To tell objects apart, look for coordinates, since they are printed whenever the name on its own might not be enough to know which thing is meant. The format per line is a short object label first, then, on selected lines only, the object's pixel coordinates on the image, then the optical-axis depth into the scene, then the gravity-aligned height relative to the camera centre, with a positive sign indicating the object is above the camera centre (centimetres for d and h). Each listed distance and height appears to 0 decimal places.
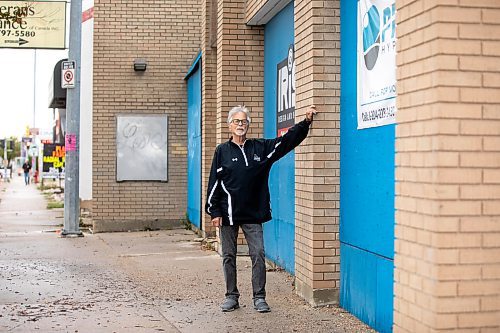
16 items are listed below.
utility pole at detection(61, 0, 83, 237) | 1534 +55
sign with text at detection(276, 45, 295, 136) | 940 +87
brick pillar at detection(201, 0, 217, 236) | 1348 +107
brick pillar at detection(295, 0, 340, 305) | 757 +11
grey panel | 1647 +38
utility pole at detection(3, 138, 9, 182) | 7139 -63
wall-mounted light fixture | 1627 +198
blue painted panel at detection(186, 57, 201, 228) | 1483 +42
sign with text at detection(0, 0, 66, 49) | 1745 +297
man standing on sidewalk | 739 -16
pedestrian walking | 6078 -41
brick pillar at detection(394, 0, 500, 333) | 468 +1
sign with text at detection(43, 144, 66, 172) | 3556 +37
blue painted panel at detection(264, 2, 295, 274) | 946 -6
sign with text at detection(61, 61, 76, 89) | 1531 +168
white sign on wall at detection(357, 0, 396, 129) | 620 +83
